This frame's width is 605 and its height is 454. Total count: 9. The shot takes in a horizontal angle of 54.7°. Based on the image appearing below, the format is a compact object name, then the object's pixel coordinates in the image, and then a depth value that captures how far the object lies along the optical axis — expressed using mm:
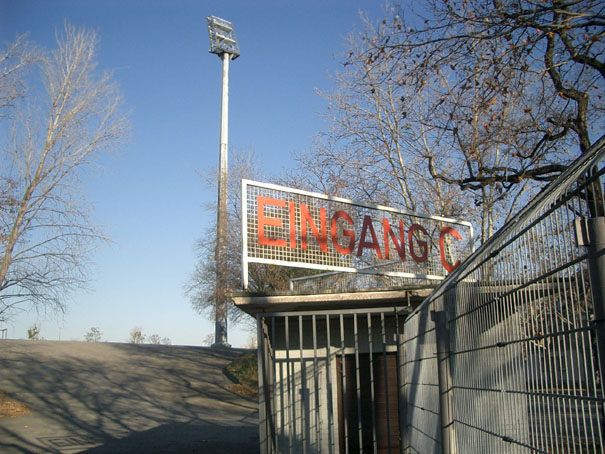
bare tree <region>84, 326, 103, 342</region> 48531
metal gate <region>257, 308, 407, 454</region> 7734
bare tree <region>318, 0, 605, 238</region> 8062
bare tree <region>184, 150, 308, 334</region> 23750
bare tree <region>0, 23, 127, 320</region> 19953
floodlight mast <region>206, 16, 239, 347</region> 28266
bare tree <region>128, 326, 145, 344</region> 48466
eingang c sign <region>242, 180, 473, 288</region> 8781
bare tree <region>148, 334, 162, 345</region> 53525
